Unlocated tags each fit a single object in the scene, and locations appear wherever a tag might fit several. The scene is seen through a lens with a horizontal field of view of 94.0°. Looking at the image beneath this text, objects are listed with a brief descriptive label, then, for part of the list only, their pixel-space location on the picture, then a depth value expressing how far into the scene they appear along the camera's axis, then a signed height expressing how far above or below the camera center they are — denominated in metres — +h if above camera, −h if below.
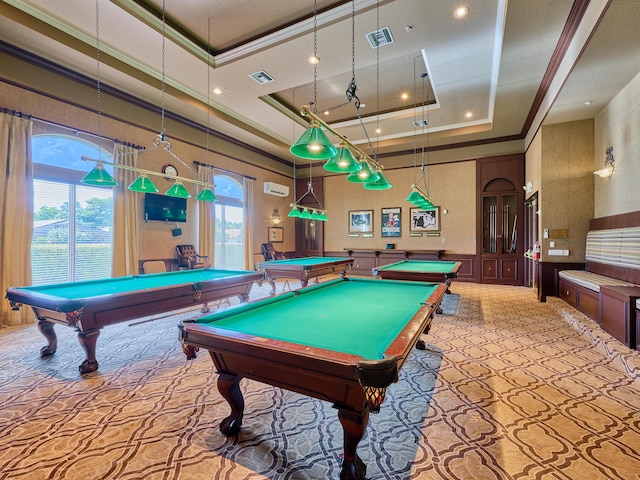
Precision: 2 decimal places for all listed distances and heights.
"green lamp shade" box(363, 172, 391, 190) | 4.13 +0.77
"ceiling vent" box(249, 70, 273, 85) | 5.13 +2.87
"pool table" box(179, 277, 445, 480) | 1.33 -0.55
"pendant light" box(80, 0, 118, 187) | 3.73 +0.80
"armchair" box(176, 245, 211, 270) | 6.62 -0.42
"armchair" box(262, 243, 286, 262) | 9.20 -0.43
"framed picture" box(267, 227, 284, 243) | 9.80 +0.17
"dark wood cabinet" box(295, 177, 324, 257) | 10.70 +0.40
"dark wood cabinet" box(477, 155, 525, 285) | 7.96 +0.53
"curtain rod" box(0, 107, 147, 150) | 4.40 +1.89
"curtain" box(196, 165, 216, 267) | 7.29 +0.43
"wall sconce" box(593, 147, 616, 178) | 4.65 +1.12
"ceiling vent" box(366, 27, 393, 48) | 3.99 +2.77
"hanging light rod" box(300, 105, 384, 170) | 2.32 +1.01
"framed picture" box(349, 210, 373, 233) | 9.94 +0.60
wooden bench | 3.20 -0.60
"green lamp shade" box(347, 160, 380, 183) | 3.58 +0.78
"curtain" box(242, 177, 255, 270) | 8.73 +0.42
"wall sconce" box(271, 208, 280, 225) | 9.95 +0.76
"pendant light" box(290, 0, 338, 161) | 2.41 +0.78
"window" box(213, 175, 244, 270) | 8.12 +0.41
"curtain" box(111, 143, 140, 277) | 5.66 +0.40
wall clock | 6.56 +1.57
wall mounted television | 6.13 +0.68
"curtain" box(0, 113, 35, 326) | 4.37 +0.46
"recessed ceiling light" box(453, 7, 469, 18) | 3.60 +2.78
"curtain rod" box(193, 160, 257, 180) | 7.26 +1.87
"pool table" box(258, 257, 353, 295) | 5.48 -0.59
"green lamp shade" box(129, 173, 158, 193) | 4.26 +0.80
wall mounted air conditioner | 9.32 +1.62
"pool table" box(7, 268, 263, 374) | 2.74 -0.61
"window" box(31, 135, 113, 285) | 4.85 +0.42
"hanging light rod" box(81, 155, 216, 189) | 3.72 +0.96
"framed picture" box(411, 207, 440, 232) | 8.93 +0.58
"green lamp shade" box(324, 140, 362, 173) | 3.05 +0.80
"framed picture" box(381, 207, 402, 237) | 9.49 +0.54
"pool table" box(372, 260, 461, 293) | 4.57 -0.53
